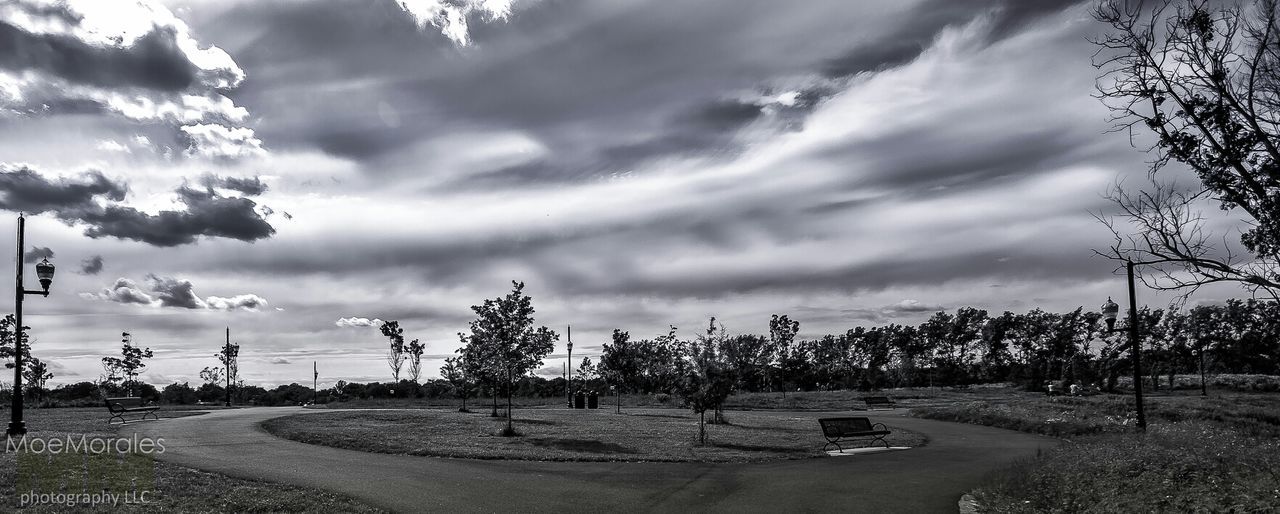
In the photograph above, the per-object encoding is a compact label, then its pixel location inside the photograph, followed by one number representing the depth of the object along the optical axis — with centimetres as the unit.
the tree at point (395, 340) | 6538
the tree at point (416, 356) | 6594
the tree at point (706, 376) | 2170
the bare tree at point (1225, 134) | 1130
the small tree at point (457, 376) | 3992
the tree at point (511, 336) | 2770
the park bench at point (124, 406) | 2284
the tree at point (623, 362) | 6800
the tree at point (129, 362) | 6425
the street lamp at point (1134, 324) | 2103
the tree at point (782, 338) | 8175
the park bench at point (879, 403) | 4447
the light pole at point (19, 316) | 1658
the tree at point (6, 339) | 4953
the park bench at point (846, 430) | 2003
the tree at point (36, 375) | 6406
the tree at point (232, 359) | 6856
